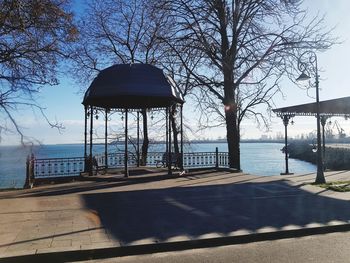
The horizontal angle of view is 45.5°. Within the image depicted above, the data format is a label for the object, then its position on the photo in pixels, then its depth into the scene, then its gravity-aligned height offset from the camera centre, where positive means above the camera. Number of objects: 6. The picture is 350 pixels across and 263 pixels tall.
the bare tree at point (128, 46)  29.77 +7.39
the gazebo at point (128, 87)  17.44 +2.62
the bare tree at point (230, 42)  23.25 +5.94
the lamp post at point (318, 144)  16.87 +0.03
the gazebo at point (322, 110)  21.39 +2.09
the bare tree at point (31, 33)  11.23 +3.70
